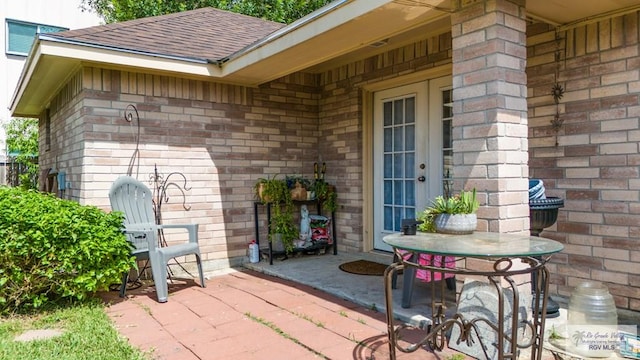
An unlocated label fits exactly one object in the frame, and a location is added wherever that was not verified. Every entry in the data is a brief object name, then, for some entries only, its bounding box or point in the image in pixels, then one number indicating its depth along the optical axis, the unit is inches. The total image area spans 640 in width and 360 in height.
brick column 104.4
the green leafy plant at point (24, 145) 374.3
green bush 127.3
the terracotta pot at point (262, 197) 201.8
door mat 174.6
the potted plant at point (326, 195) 216.5
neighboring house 423.8
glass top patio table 76.9
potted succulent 99.3
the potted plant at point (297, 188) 209.2
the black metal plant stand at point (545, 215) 116.2
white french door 179.8
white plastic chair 149.2
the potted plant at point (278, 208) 202.4
